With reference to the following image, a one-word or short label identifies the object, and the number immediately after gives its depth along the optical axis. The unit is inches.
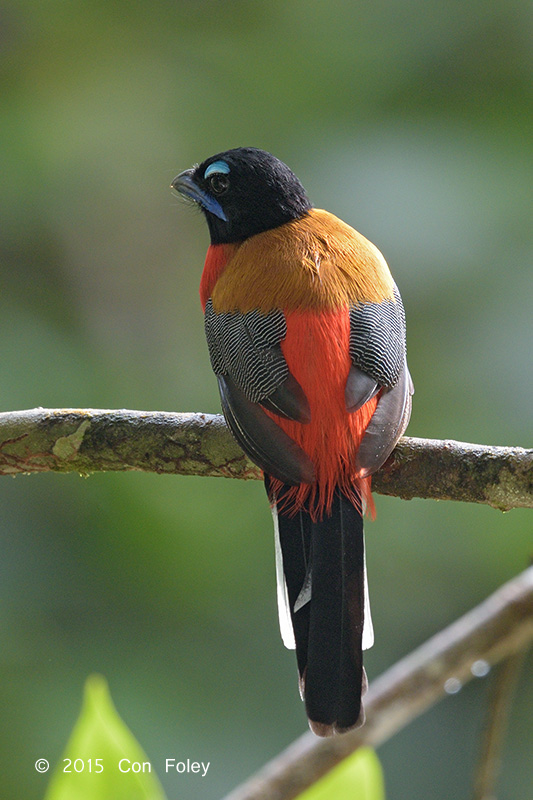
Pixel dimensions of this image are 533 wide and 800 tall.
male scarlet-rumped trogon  188.6
